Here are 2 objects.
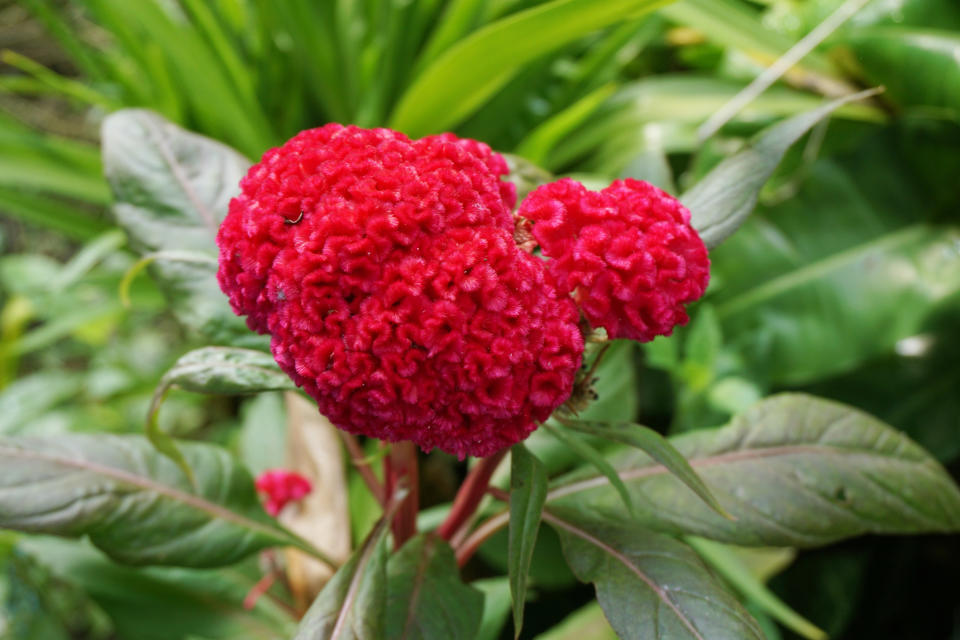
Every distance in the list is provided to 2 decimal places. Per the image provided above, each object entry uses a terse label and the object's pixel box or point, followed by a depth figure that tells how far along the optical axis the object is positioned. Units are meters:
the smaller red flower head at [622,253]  0.51
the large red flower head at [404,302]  0.47
